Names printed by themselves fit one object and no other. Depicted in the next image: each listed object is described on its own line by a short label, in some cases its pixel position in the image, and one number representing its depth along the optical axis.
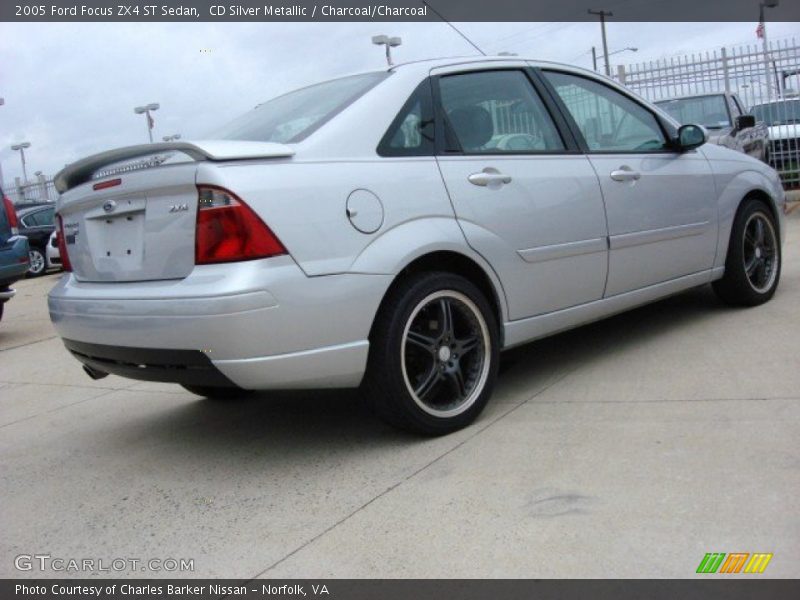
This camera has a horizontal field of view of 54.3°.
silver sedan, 2.92
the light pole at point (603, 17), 35.16
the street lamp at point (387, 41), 22.33
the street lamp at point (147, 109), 27.08
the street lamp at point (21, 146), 38.84
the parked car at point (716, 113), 10.63
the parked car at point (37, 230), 16.17
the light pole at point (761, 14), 24.25
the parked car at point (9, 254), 7.62
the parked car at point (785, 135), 13.44
